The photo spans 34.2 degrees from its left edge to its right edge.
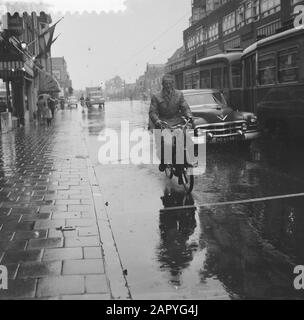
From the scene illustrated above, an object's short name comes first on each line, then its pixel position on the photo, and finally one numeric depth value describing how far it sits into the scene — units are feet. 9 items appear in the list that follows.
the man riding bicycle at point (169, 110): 27.99
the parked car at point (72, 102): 243.60
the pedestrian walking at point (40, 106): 92.79
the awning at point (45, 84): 135.03
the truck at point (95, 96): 215.72
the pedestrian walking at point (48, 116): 88.17
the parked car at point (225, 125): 43.98
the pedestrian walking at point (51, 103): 112.27
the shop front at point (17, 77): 76.02
